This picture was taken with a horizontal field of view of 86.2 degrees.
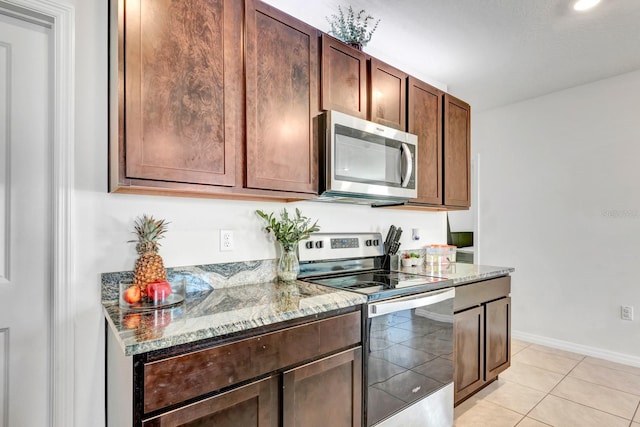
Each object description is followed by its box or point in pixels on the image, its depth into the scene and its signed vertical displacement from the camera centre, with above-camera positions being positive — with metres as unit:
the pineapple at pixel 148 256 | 1.40 -0.17
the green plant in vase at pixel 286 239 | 1.92 -0.13
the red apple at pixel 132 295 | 1.32 -0.30
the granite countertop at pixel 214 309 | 1.05 -0.36
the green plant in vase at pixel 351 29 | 2.09 +1.15
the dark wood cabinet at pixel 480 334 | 2.19 -0.83
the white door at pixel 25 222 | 1.33 -0.02
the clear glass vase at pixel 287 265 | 1.91 -0.28
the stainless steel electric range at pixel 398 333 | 1.62 -0.61
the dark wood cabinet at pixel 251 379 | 1.01 -0.56
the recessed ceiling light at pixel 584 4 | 2.09 +1.30
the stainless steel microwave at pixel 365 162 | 1.81 +0.31
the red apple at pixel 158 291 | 1.33 -0.29
